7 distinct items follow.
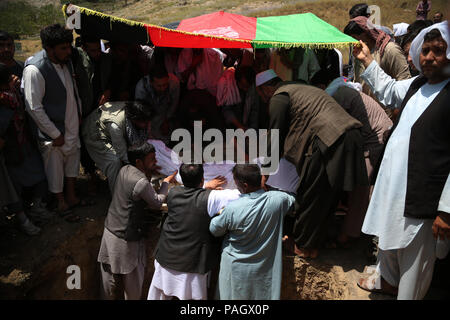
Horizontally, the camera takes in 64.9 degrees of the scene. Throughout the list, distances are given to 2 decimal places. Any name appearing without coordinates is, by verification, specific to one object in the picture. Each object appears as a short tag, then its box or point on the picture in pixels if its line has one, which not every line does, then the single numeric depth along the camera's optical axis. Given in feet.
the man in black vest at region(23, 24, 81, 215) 10.88
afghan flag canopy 12.86
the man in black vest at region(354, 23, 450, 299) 7.45
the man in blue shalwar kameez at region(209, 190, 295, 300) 8.88
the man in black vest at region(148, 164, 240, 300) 9.29
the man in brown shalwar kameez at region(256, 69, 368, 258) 9.60
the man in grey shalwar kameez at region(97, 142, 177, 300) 10.09
